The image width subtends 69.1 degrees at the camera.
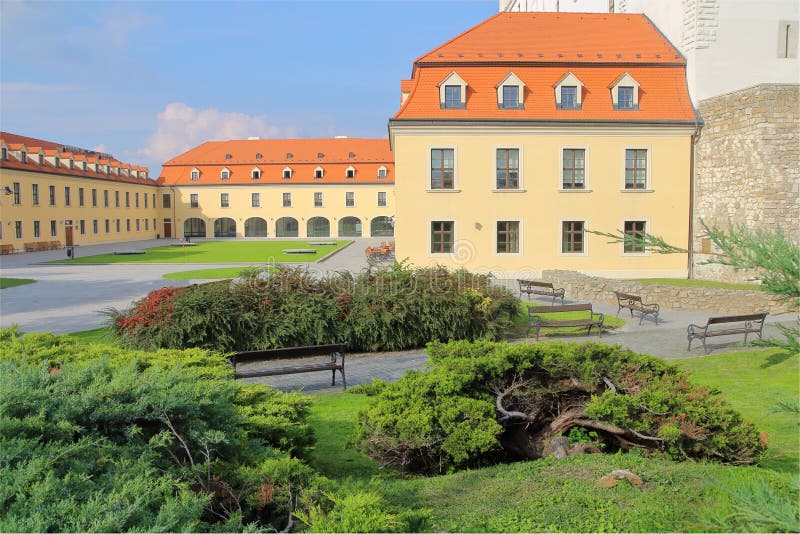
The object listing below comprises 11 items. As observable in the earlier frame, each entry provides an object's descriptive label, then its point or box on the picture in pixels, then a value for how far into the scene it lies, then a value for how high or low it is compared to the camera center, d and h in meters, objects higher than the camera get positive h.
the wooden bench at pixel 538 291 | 17.84 -1.59
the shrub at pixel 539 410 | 5.20 -1.63
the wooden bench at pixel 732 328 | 11.80 -1.90
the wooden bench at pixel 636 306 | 14.91 -1.80
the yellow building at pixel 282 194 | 64.25 +5.30
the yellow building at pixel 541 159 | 24.84 +3.47
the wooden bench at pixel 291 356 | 9.09 -1.85
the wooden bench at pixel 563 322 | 12.83 -1.83
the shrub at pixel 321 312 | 11.17 -1.46
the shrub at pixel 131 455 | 3.01 -1.30
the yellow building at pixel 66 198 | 42.91 +3.91
